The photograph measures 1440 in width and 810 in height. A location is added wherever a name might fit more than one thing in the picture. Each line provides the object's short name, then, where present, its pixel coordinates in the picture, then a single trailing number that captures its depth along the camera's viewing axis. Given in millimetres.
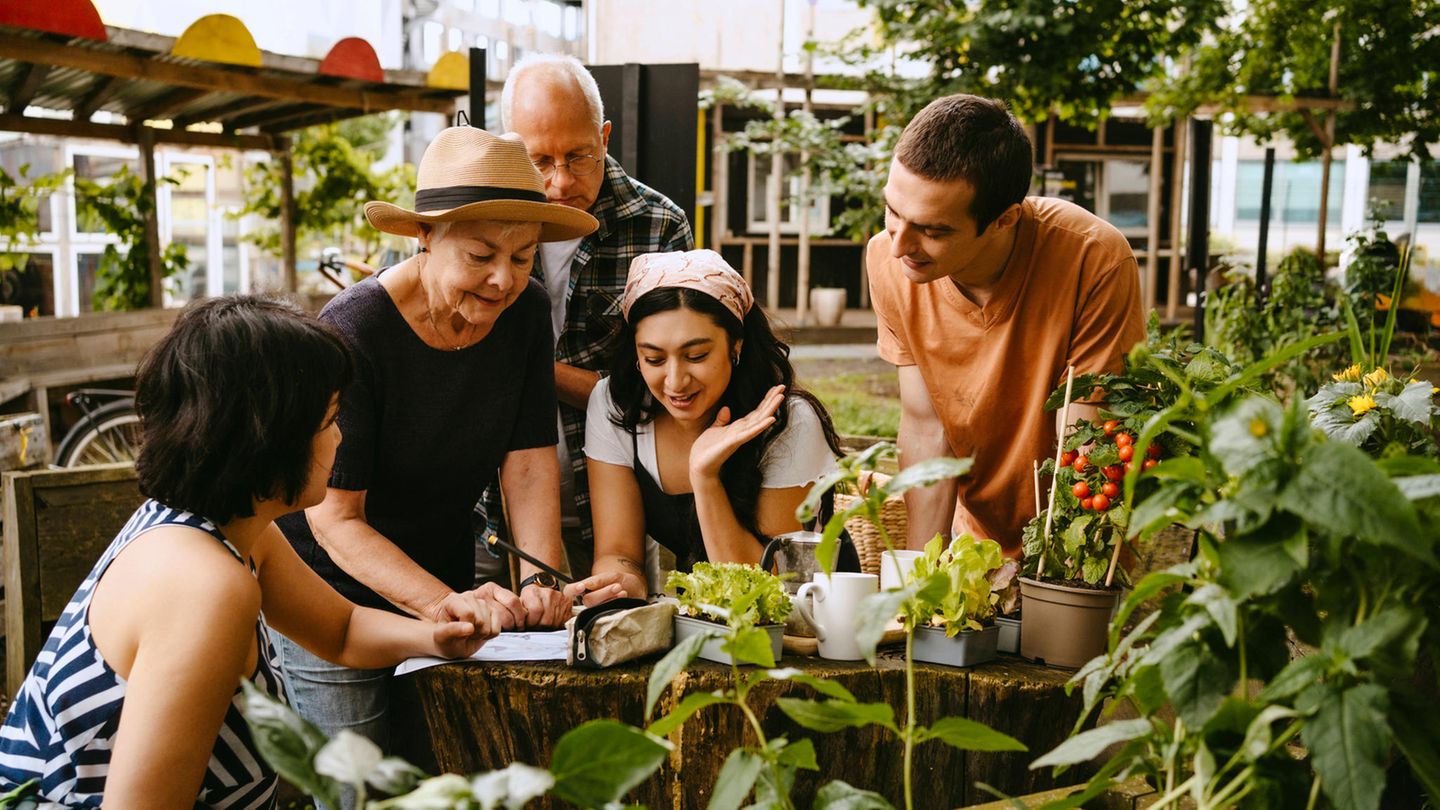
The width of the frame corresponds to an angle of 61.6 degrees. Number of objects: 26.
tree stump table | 1864
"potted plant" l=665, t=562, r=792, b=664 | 1855
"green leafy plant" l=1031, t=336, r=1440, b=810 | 733
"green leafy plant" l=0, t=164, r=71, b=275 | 6617
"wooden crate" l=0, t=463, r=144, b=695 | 3035
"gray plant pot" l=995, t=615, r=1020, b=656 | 1983
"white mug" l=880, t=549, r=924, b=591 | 1767
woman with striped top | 1394
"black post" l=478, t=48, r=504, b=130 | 3746
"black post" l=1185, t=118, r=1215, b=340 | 5699
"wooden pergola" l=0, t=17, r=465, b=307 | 5676
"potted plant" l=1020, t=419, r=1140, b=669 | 1837
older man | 2693
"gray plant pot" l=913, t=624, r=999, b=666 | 1859
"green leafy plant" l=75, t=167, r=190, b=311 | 7289
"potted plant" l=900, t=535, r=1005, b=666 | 1817
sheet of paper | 1986
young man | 2273
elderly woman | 2180
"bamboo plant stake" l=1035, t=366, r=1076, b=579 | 1875
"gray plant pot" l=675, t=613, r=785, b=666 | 1863
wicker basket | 3703
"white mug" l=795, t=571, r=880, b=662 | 1865
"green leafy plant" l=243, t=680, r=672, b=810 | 651
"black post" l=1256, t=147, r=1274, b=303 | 7223
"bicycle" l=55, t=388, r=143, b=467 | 6285
